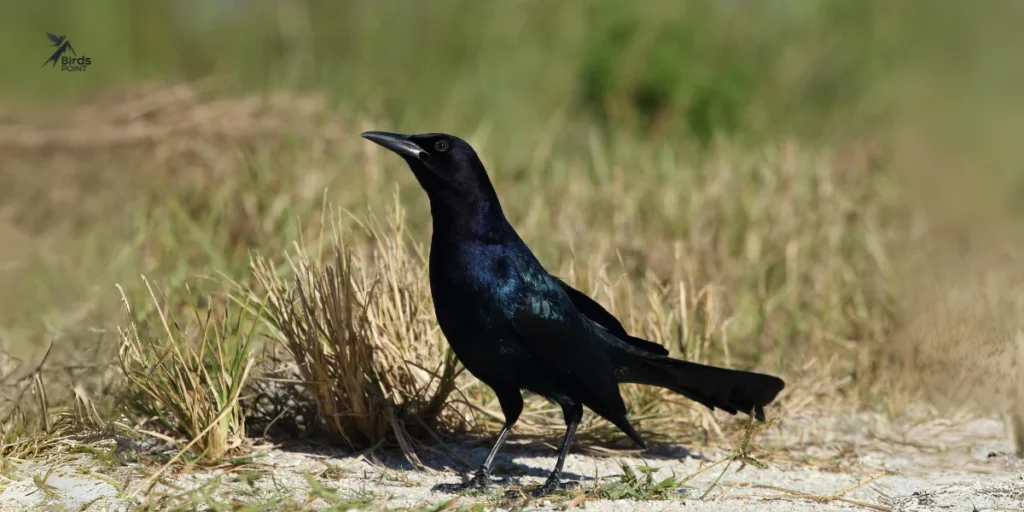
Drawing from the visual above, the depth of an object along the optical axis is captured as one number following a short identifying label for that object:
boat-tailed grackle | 7.50
